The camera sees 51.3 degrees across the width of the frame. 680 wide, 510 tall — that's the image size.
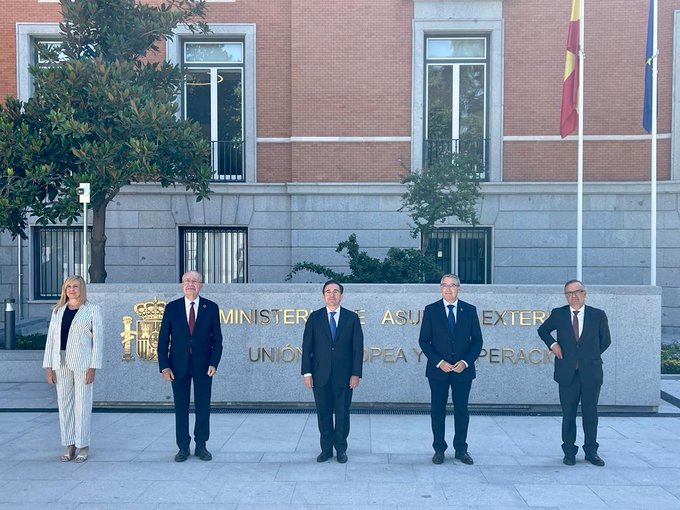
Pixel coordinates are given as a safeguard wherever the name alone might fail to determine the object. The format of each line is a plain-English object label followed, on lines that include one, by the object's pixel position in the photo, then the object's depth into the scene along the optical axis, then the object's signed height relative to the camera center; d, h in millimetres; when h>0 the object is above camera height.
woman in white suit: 7301 -1355
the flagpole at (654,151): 13766 +1571
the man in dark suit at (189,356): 7293 -1303
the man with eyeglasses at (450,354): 7246 -1268
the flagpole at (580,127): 14219 +2136
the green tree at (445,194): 13484 +736
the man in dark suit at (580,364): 7238 -1376
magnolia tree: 11242 +1648
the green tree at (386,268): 11961 -643
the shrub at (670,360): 12047 -2255
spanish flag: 14422 +3081
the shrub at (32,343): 12469 -2016
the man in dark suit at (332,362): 7199 -1353
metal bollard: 12031 -1646
